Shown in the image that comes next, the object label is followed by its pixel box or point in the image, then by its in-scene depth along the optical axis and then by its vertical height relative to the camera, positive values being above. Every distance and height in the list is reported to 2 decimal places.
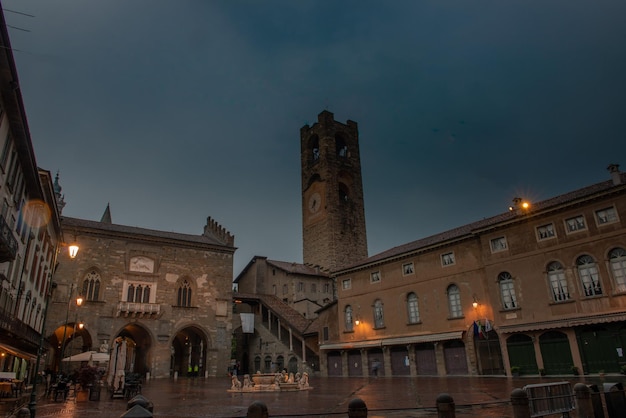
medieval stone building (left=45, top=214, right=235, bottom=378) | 37.22 +6.73
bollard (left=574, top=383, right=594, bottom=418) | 9.03 -0.77
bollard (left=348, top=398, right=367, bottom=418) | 6.89 -0.59
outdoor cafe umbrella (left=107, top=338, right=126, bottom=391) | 20.23 +0.82
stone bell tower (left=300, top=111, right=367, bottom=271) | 59.78 +23.80
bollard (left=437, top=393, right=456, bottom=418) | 7.33 -0.63
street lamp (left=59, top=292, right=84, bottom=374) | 35.67 +5.56
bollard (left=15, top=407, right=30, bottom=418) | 7.71 -0.55
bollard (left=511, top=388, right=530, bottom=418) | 8.16 -0.74
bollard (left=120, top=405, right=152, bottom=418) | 4.38 -0.35
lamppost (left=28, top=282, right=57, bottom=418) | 10.34 -0.54
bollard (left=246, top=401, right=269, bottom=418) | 6.59 -0.54
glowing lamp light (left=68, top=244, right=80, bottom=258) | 14.26 +3.89
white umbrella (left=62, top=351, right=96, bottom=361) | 26.58 +1.17
